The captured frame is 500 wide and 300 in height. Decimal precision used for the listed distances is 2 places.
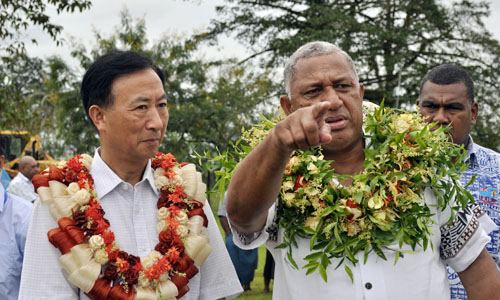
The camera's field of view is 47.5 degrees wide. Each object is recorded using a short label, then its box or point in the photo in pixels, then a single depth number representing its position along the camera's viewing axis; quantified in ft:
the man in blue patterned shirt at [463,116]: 13.79
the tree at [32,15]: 27.20
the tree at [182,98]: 55.93
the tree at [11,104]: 27.89
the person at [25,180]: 28.48
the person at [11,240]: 12.89
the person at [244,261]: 34.18
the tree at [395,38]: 51.80
